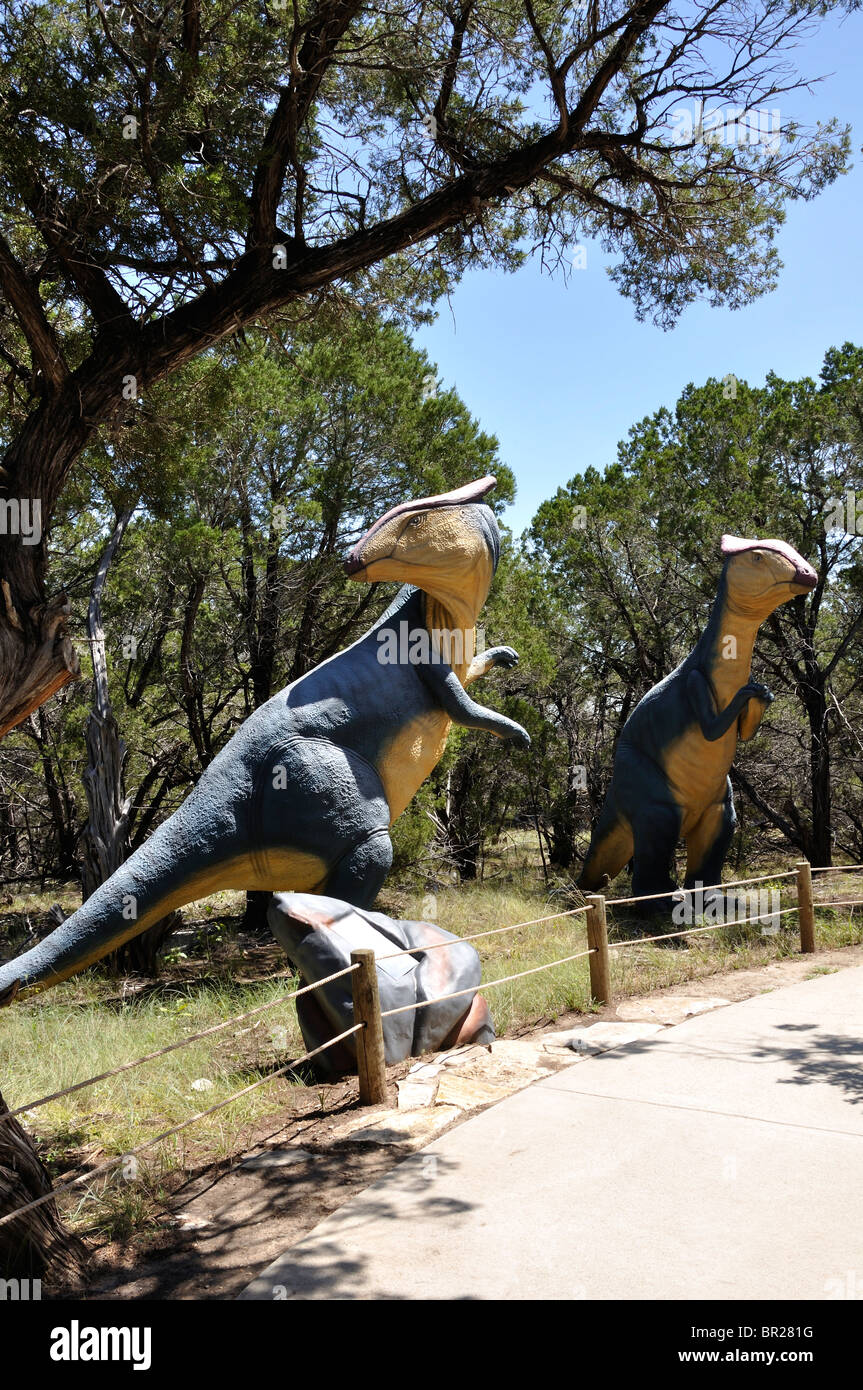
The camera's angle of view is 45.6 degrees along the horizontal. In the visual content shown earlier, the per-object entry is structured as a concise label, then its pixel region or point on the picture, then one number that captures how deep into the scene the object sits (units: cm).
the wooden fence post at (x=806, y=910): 773
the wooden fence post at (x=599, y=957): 590
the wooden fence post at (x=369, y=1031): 432
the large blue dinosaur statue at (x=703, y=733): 816
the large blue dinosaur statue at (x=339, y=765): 559
